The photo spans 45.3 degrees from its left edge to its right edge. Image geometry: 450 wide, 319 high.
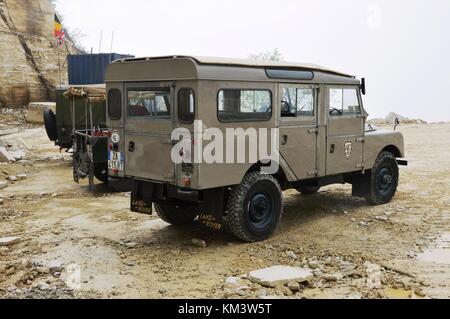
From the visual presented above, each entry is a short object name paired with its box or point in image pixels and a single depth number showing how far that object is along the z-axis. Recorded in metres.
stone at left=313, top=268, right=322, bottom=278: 5.25
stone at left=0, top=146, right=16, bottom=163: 13.53
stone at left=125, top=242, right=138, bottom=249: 6.39
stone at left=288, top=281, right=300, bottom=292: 4.88
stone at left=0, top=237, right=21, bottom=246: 6.44
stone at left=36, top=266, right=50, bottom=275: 5.40
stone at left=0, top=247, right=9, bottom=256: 6.15
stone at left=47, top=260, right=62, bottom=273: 5.47
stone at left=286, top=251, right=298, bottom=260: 5.91
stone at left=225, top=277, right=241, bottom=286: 5.01
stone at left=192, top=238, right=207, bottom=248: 6.26
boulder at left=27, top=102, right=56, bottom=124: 21.20
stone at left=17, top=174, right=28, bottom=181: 11.44
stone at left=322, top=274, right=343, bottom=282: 5.09
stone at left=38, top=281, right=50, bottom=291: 4.92
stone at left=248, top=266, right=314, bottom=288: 4.97
